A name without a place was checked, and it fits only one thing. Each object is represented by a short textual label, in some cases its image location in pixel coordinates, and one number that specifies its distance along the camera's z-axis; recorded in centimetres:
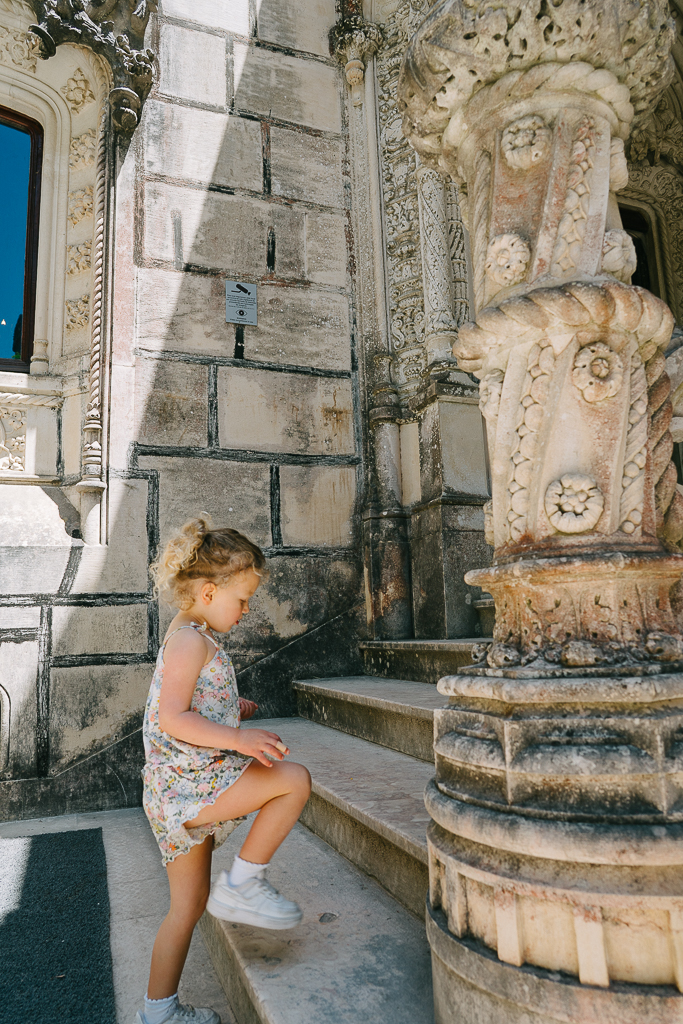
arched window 430
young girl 140
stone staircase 133
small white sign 418
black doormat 162
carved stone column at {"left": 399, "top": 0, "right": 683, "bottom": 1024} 104
